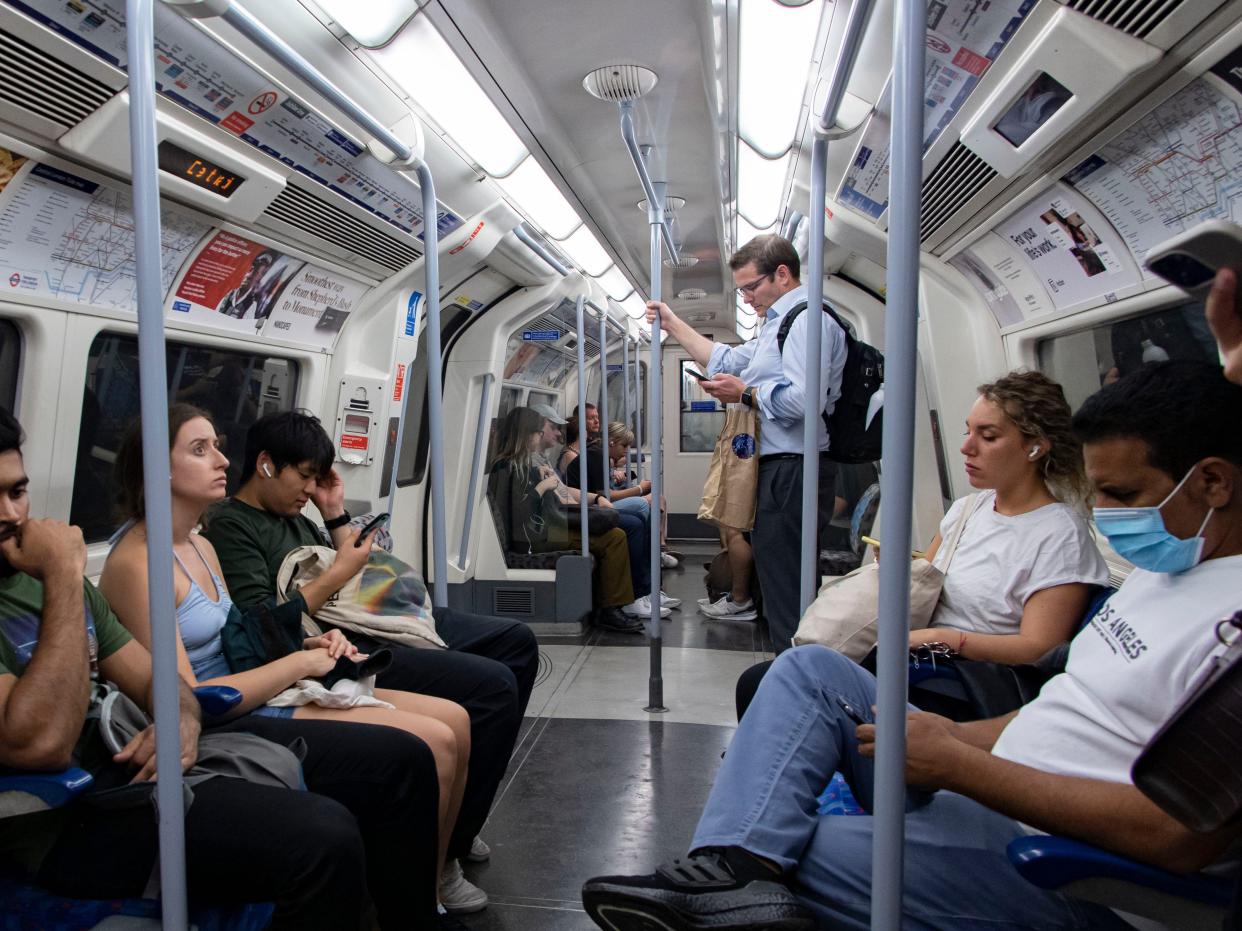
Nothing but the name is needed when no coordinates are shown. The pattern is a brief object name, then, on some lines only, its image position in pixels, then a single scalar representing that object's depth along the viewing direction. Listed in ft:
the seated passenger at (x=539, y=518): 19.61
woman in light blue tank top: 6.36
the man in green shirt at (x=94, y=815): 4.99
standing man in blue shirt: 9.90
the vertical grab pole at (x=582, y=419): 18.16
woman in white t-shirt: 6.82
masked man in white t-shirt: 4.31
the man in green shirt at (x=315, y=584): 7.98
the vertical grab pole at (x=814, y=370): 8.07
